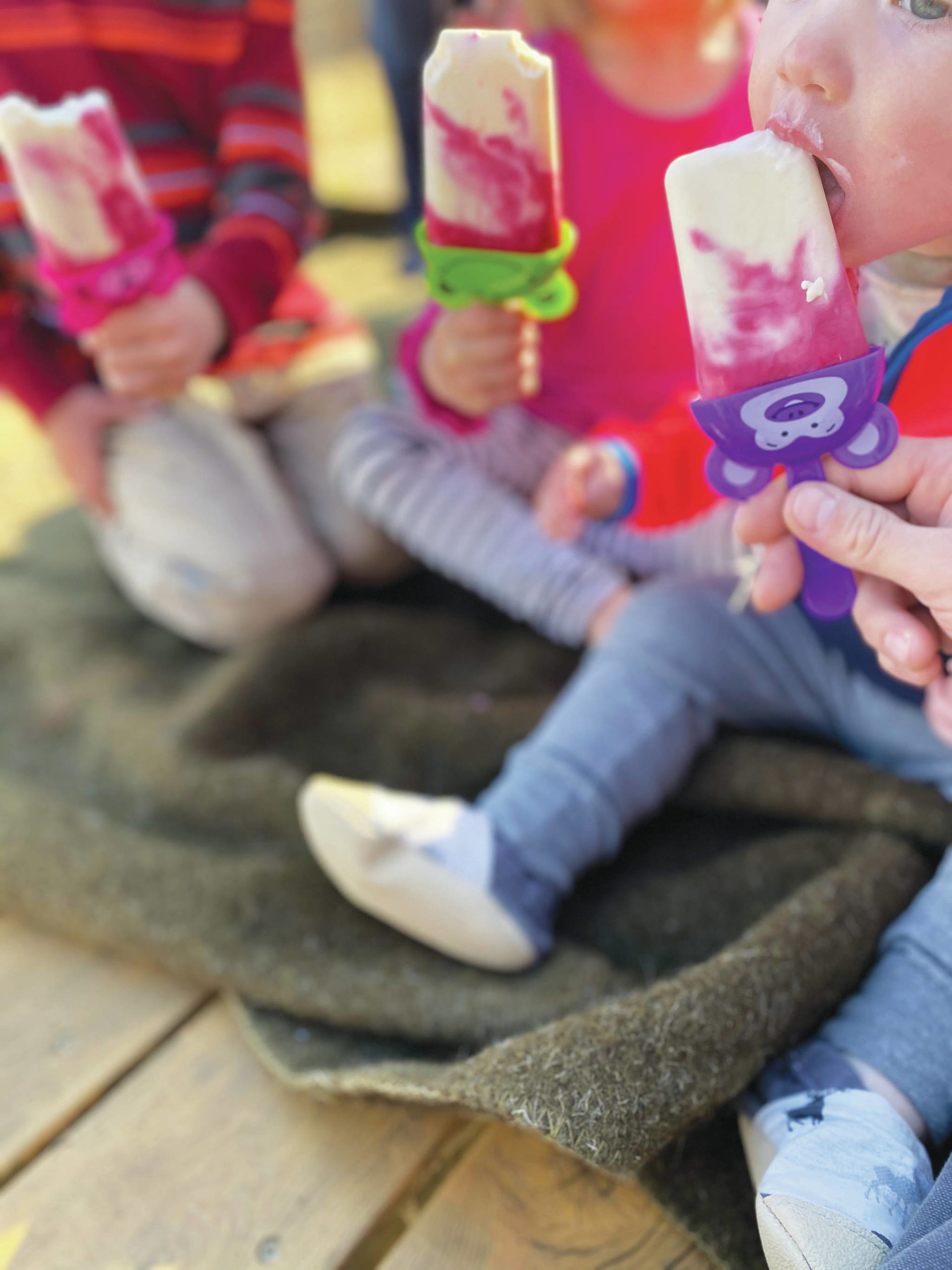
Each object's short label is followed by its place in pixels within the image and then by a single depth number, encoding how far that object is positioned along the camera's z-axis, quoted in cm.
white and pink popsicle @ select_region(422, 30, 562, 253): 65
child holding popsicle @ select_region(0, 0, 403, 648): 124
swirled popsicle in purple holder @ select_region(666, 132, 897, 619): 50
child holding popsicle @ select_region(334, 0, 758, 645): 105
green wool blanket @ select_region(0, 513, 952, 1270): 65
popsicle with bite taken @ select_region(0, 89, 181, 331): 83
